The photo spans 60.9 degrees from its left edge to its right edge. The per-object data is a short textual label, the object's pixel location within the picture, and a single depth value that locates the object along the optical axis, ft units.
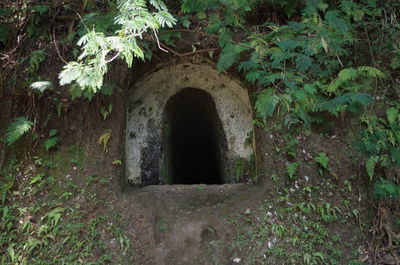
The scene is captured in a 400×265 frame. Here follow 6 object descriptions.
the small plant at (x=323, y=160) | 14.24
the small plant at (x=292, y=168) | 14.04
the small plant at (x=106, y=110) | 15.42
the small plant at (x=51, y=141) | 14.65
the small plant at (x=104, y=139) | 15.07
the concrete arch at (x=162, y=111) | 18.13
